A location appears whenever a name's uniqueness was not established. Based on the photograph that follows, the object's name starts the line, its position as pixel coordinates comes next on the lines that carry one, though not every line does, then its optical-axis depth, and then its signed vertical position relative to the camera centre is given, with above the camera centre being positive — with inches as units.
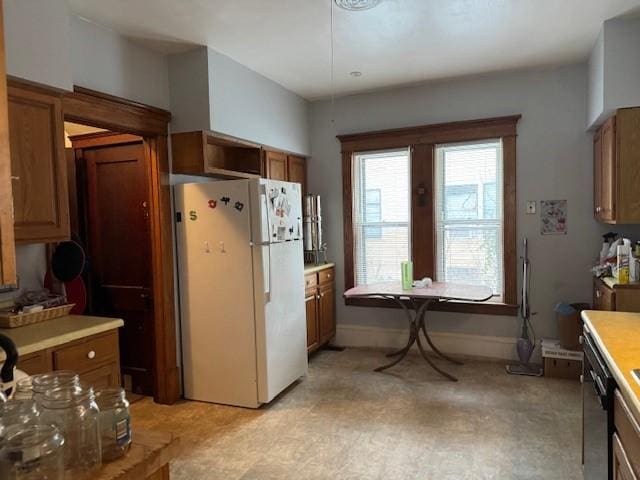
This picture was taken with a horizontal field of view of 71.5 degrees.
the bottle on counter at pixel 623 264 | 121.3 -13.4
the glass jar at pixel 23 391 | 38.7 -14.2
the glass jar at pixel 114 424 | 38.5 -17.2
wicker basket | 91.6 -18.6
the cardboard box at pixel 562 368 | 144.8 -49.8
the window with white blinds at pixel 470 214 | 166.6 +2.1
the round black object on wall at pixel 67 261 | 110.6 -7.9
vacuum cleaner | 154.6 -42.9
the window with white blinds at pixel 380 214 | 180.7 +2.9
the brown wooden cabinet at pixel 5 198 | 45.2 +3.4
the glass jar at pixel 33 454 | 31.7 -16.1
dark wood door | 139.3 -6.3
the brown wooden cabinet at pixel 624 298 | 118.1 -22.2
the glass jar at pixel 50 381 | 37.9 -13.4
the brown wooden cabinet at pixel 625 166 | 120.3 +13.3
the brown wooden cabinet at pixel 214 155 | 130.0 +23.1
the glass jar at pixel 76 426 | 35.7 -15.9
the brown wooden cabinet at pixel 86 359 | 82.1 -25.6
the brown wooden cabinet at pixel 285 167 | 165.6 +22.7
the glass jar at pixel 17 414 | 33.8 -14.4
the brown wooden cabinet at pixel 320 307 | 169.3 -33.8
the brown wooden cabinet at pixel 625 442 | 54.4 -30.1
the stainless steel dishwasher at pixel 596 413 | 67.0 -32.0
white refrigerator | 127.4 -18.7
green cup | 157.8 -19.2
